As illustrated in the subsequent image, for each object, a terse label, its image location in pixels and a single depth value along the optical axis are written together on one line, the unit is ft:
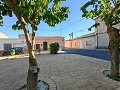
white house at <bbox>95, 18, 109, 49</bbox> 52.42
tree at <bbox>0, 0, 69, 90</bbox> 7.34
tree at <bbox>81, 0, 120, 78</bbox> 11.26
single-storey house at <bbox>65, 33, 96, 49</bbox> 63.33
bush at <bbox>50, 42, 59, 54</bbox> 37.24
